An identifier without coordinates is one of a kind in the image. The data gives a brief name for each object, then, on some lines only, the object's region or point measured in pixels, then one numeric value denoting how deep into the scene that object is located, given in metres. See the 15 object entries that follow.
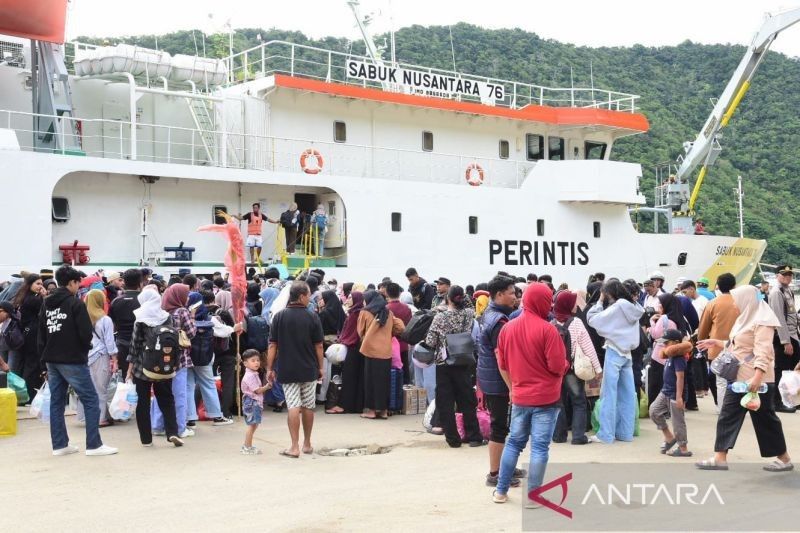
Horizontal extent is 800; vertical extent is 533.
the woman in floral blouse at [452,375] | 7.92
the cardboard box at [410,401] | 10.14
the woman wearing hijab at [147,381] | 7.87
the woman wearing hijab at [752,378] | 6.48
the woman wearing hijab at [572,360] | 7.97
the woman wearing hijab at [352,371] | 10.19
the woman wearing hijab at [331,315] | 10.52
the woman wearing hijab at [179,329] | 8.20
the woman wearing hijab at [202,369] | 8.70
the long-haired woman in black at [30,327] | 9.98
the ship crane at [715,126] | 24.22
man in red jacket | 5.57
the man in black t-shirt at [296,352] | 7.47
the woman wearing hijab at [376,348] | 9.67
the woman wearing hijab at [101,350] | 8.50
